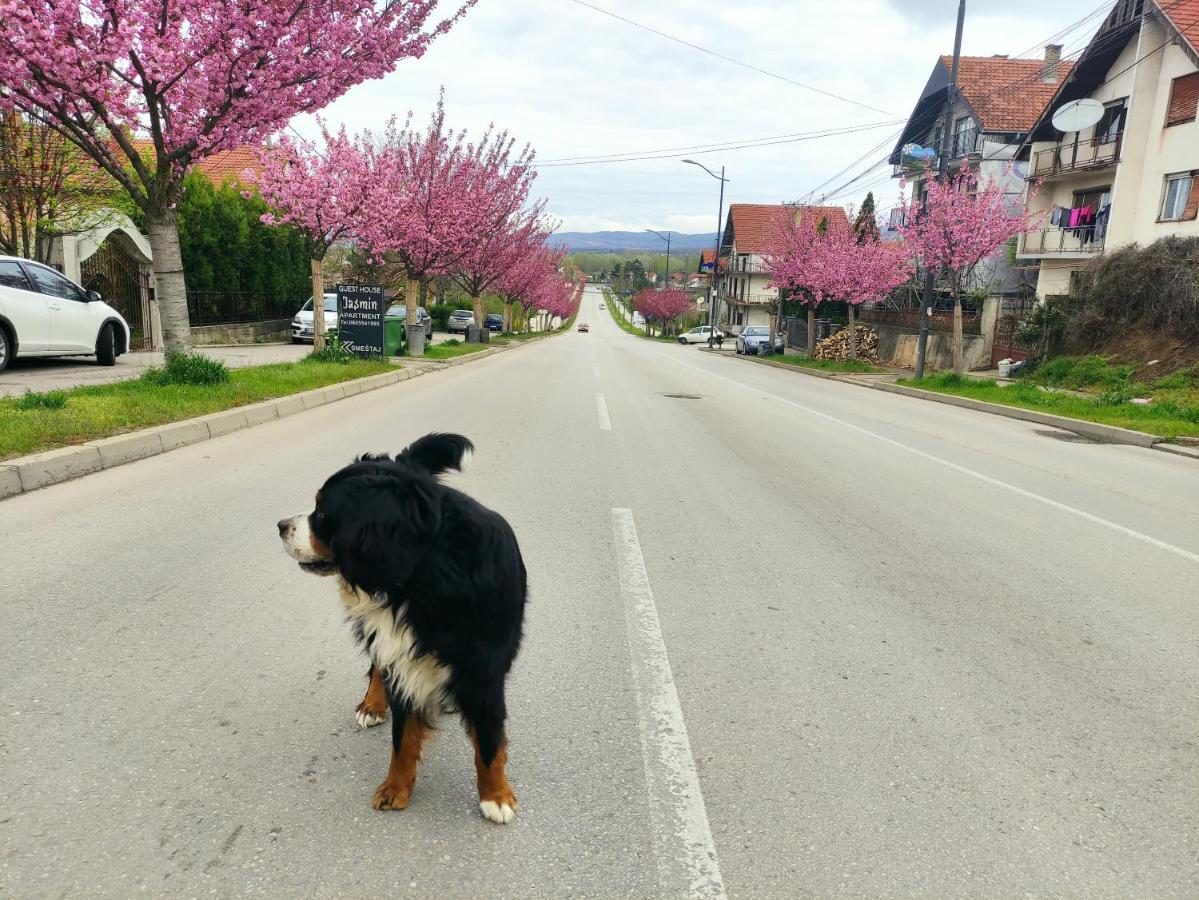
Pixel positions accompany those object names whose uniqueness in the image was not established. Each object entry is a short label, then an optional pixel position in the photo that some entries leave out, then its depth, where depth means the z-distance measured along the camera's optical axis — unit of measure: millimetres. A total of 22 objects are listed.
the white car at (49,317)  11508
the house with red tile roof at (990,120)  32812
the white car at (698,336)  64938
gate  17266
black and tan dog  2137
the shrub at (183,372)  10345
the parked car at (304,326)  25344
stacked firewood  34469
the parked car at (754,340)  43188
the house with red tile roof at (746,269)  72250
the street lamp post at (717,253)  44725
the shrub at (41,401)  8031
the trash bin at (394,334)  20500
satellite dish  24219
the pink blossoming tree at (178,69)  8734
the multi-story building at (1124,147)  22641
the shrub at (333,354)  16469
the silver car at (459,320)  50438
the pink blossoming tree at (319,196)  16906
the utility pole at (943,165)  19931
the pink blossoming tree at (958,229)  20203
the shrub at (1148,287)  17797
